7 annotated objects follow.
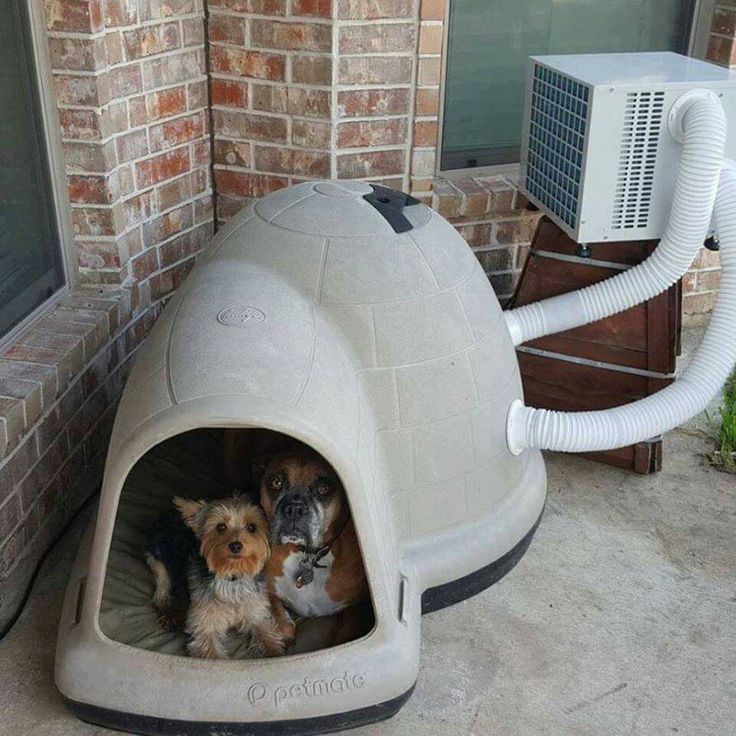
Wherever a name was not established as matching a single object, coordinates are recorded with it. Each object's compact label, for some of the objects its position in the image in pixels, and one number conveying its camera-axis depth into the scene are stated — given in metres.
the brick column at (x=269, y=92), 3.14
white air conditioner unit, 2.86
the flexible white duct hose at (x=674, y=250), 2.76
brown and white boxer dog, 2.27
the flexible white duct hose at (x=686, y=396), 2.77
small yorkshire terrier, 2.23
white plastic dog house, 2.14
